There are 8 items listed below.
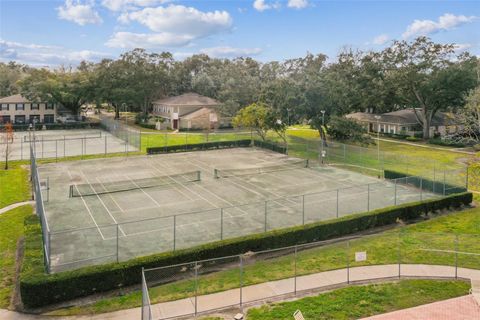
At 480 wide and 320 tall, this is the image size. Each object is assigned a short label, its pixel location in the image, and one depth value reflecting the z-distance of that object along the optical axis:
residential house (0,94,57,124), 76.19
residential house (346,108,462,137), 66.31
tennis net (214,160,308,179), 36.19
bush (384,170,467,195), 28.06
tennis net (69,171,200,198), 29.91
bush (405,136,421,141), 62.69
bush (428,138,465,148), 56.81
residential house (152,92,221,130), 71.73
